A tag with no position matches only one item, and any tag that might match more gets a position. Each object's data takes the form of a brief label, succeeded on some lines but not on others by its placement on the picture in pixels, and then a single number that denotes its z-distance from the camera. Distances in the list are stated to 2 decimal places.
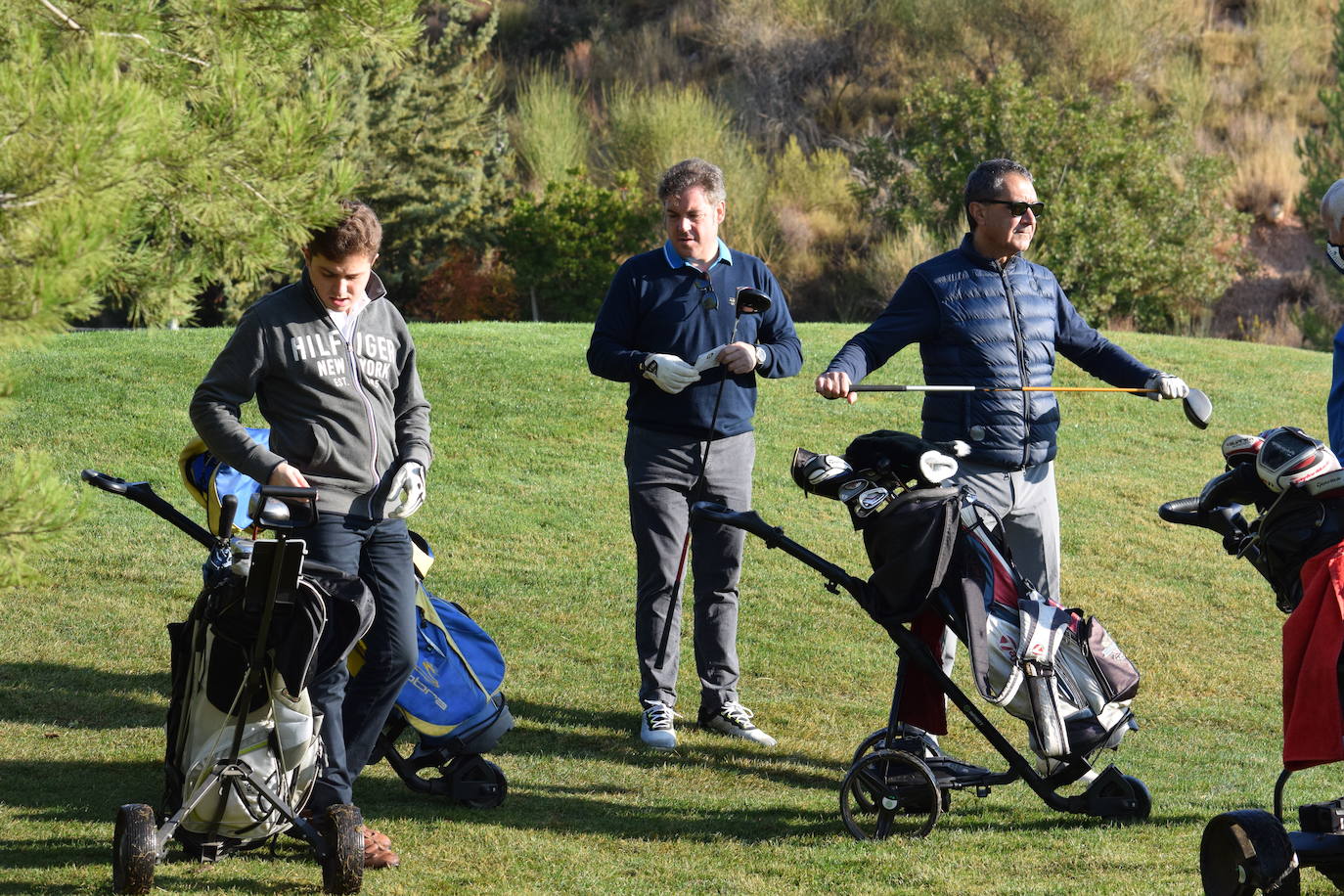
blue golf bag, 9.32
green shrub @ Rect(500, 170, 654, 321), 52.72
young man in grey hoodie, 8.13
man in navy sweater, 11.02
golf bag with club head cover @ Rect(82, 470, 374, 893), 7.42
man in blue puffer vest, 10.23
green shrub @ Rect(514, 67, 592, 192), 61.78
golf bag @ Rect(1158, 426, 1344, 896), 6.66
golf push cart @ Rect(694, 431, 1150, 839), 8.62
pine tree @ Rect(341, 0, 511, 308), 57.41
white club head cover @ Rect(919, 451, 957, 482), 8.77
